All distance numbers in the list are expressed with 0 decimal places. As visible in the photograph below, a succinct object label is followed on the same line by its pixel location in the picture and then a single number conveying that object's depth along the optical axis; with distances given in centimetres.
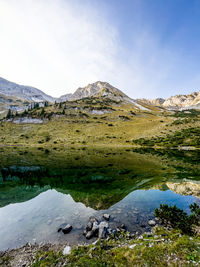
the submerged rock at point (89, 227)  1134
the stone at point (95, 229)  1088
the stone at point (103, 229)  1040
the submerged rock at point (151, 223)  1191
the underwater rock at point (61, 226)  1149
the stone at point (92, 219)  1244
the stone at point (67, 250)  842
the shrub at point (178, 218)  1099
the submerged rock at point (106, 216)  1298
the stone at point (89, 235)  1044
